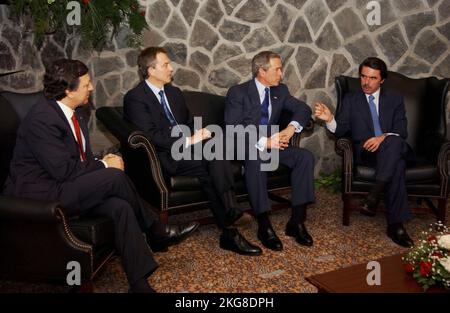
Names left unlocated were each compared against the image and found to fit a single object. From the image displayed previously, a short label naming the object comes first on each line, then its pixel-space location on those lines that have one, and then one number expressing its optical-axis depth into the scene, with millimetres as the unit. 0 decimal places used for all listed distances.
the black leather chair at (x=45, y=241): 2453
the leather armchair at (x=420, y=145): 3875
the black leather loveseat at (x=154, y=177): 3492
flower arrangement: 2242
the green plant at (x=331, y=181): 4957
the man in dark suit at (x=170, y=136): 3520
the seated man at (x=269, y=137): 3670
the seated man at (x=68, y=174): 2768
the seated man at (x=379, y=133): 3771
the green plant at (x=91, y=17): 3854
